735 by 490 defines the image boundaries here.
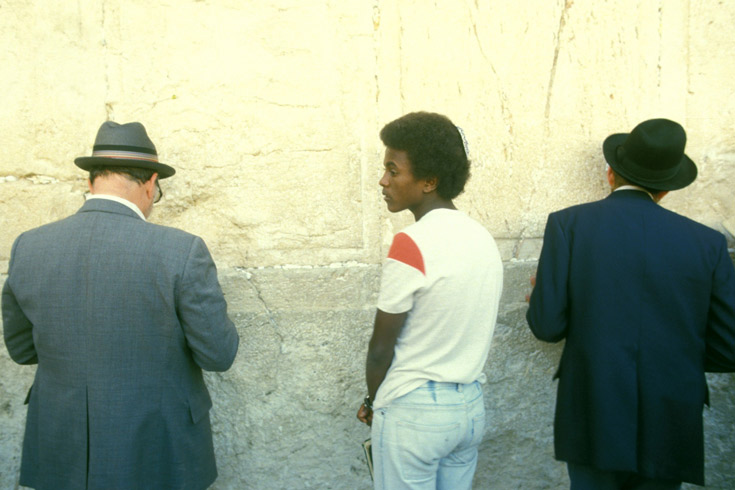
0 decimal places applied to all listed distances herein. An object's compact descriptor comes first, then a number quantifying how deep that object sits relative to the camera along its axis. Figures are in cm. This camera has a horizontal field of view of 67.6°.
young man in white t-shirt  171
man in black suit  198
